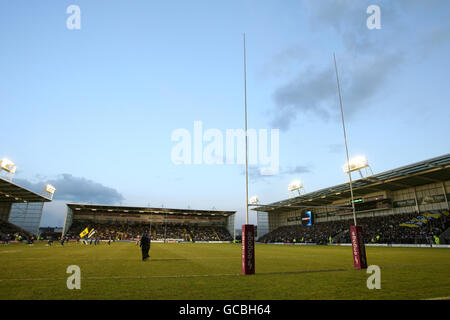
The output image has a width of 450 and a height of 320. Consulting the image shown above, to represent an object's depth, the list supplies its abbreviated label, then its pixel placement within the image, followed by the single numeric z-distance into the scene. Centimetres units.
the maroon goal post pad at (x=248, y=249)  877
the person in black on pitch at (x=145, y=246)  1394
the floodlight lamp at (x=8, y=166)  3907
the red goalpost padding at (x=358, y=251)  993
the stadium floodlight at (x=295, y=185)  5607
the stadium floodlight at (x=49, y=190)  5167
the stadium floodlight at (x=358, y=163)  3816
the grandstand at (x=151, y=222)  6288
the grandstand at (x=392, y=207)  3134
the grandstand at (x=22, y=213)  5016
